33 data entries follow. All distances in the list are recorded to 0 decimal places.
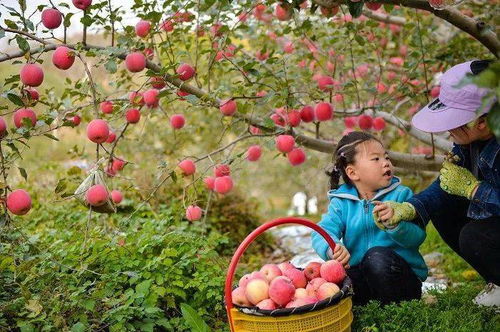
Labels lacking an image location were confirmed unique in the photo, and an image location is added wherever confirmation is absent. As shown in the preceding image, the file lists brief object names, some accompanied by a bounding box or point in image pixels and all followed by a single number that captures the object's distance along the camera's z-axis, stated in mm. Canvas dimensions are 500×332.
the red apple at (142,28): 2846
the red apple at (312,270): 2387
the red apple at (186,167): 3047
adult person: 2328
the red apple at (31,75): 2352
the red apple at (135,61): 2645
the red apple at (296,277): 2328
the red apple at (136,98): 2780
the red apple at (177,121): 3361
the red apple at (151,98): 2898
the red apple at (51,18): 2447
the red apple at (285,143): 2996
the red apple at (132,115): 3037
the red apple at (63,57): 2463
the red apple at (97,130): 2455
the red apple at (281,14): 3387
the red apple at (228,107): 2998
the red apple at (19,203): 2277
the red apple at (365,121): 3547
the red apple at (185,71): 2863
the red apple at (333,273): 2297
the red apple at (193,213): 2918
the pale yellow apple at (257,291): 2193
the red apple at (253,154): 3186
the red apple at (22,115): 2412
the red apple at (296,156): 3176
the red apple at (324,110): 3205
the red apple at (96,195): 2447
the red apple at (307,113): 3277
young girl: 2543
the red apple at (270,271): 2311
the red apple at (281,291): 2141
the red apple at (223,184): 3016
